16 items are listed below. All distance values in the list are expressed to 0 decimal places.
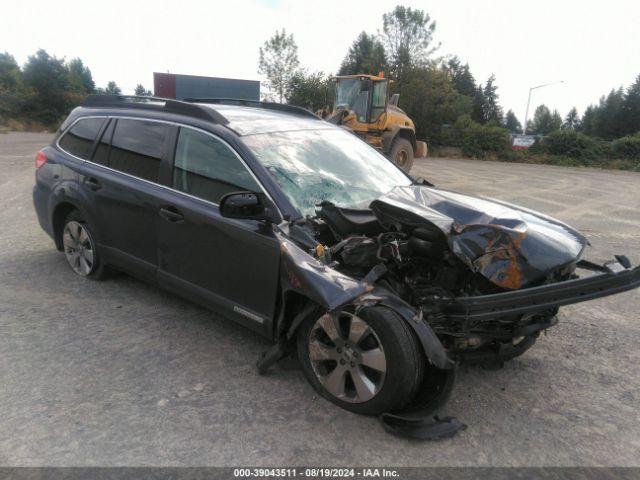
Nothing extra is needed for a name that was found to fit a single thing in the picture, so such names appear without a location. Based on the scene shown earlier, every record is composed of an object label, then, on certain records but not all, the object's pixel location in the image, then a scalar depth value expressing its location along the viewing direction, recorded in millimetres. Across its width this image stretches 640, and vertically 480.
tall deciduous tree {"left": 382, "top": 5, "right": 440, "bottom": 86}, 48656
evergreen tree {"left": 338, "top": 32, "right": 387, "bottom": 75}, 46875
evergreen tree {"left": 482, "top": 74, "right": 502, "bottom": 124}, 70875
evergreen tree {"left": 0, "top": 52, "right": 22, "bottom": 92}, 46256
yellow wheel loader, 15969
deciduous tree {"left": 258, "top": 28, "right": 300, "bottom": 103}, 44094
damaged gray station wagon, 2611
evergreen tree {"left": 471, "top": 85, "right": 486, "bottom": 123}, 67069
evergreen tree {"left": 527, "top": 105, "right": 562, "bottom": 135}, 88750
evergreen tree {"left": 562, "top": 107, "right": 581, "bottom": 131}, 94012
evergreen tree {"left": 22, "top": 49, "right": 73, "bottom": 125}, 40938
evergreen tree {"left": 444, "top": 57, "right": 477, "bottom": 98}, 68125
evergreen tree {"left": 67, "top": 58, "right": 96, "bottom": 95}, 77969
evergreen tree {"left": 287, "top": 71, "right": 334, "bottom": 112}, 38344
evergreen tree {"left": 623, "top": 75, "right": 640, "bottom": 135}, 55156
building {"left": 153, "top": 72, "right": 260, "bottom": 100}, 28047
